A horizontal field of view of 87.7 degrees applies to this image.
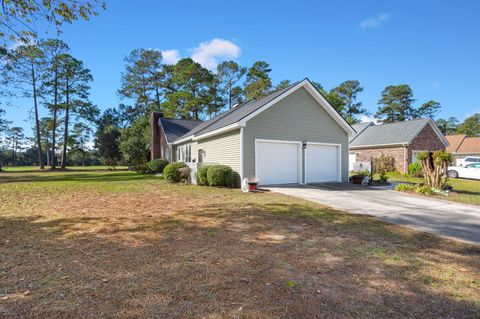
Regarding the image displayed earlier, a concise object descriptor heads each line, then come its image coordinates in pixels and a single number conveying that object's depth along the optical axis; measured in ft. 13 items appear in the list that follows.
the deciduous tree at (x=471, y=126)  181.68
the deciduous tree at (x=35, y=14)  20.80
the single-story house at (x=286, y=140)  39.19
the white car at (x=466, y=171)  61.12
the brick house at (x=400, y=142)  71.77
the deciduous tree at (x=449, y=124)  203.29
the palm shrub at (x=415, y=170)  64.59
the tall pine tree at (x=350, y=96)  155.22
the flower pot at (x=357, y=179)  45.01
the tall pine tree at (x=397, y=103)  159.43
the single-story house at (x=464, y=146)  106.34
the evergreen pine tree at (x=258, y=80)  114.73
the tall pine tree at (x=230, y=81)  121.29
